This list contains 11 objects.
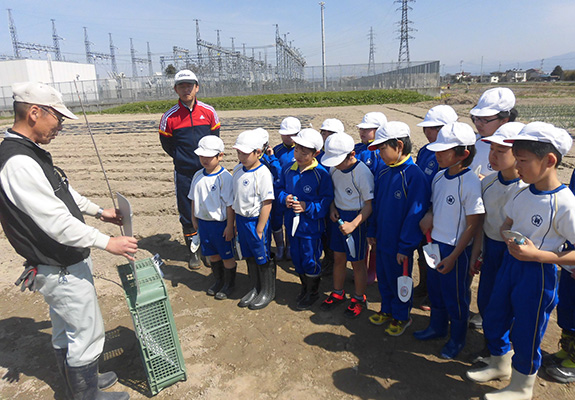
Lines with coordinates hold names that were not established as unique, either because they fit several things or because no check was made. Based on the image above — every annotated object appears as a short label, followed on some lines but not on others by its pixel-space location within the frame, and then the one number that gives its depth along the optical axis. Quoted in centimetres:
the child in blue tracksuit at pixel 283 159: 450
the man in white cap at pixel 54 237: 215
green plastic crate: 262
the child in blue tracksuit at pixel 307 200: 344
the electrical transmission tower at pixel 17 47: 5825
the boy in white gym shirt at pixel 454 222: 263
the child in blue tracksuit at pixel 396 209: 290
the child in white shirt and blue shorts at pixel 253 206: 359
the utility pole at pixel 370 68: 3466
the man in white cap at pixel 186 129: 442
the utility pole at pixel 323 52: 3341
